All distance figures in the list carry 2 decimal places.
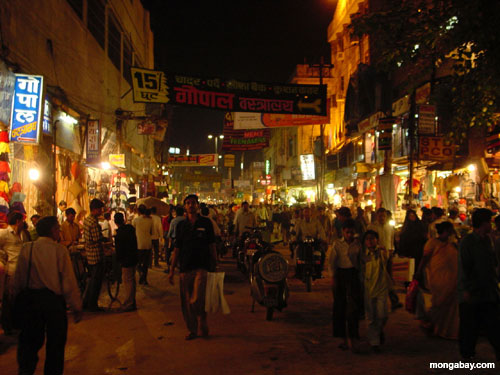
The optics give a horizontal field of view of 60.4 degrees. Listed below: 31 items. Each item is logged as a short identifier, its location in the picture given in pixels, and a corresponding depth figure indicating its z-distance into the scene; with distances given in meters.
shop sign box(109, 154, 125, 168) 19.02
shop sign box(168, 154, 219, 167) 38.44
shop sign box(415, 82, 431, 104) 15.99
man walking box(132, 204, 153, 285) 11.16
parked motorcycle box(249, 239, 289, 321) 7.56
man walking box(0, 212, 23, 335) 6.83
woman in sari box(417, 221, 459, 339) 6.24
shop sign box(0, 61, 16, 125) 9.12
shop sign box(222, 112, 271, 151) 22.53
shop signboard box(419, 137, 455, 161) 14.70
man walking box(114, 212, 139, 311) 8.36
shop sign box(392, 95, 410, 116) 17.31
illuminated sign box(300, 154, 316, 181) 32.72
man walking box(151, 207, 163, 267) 13.15
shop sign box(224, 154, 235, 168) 39.92
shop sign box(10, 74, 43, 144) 9.66
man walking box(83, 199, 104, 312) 8.31
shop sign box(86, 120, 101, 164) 15.82
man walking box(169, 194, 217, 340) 6.53
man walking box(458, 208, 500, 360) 4.99
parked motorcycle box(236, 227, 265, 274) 9.39
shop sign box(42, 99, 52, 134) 11.44
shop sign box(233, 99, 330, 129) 15.91
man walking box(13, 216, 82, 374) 4.27
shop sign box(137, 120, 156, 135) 22.02
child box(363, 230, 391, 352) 5.75
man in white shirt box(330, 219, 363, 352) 5.85
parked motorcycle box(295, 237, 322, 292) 10.34
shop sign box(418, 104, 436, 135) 14.84
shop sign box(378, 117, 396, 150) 15.42
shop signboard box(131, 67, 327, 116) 12.52
